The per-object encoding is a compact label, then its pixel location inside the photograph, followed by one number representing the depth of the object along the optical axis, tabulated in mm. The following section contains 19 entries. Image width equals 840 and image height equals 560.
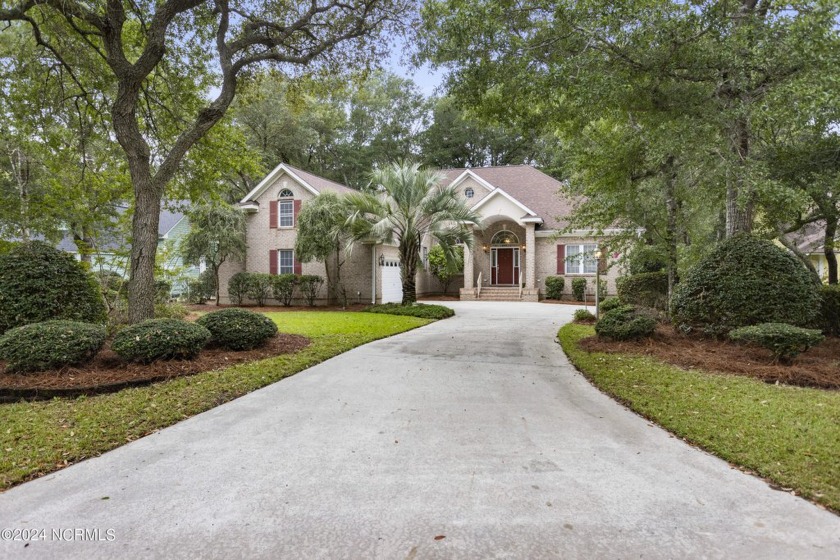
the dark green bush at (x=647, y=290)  12500
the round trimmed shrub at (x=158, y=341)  6238
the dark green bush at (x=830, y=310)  8789
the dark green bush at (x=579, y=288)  20391
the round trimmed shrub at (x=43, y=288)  6539
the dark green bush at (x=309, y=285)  19031
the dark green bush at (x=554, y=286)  20859
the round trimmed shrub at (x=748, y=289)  7598
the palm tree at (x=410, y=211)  15164
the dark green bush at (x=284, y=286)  19031
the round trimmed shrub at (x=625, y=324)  8492
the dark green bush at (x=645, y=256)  11117
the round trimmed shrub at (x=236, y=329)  7800
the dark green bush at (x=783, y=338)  6527
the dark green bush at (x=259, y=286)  19281
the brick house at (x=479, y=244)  19453
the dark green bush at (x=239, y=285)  19453
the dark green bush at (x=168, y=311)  11211
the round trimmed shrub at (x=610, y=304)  12986
